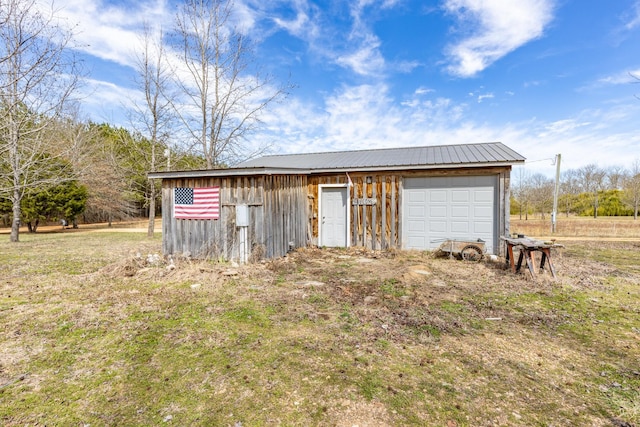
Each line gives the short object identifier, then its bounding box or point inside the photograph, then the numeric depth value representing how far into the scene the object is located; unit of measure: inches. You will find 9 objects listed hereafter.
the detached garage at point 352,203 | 290.2
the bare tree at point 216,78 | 504.4
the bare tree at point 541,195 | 1146.0
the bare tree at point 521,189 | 1221.1
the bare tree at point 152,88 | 548.4
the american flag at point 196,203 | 297.0
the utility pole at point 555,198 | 594.7
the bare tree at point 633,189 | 1125.6
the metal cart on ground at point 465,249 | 292.0
